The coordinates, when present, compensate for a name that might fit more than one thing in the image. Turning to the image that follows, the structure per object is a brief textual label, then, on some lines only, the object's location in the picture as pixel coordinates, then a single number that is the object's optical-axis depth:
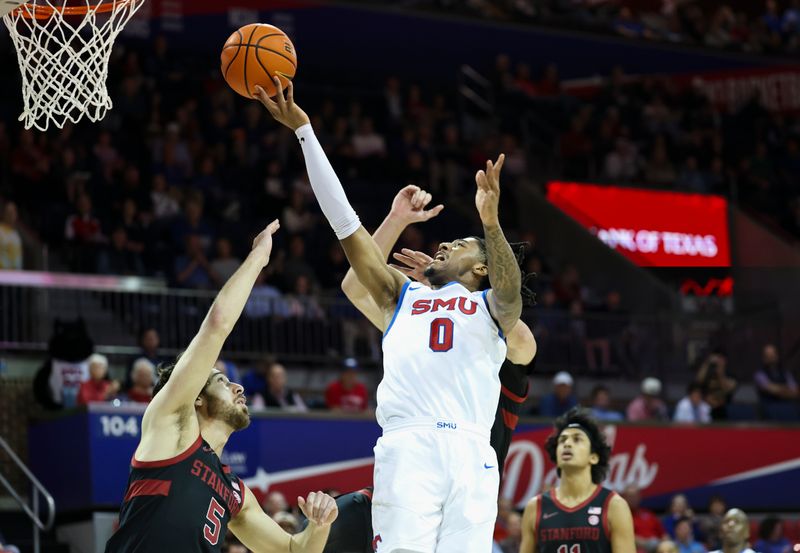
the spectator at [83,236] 16.33
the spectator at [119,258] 16.42
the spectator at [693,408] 17.38
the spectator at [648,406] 17.25
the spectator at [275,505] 13.11
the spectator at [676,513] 15.58
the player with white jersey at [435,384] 6.40
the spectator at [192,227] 17.27
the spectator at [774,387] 18.42
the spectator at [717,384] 17.78
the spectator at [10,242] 15.53
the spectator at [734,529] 9.93
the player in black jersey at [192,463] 5.87
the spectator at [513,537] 14.02
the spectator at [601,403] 16.69
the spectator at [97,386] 13.81
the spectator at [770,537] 15.70
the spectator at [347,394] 15.73
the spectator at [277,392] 14.98
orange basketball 7.12
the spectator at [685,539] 15.12
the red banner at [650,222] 22.41
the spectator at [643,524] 14.96
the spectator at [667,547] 11.65
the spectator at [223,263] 16.78
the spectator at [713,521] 15.52
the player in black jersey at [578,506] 8.64
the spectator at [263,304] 16.53
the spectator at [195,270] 16.61
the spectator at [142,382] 13.88
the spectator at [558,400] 16.55
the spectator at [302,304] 16.75
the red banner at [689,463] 15.90
